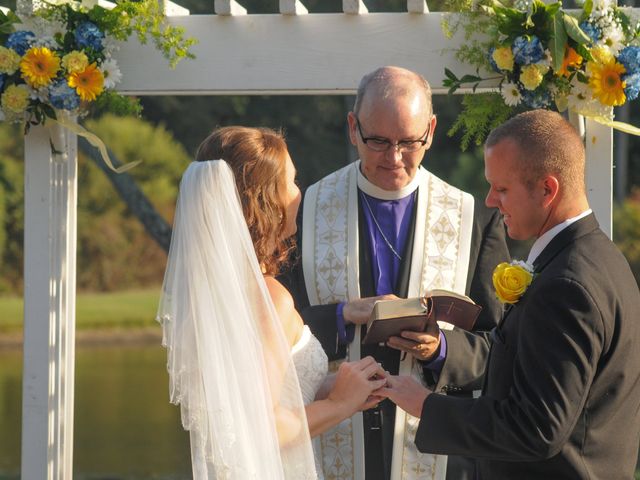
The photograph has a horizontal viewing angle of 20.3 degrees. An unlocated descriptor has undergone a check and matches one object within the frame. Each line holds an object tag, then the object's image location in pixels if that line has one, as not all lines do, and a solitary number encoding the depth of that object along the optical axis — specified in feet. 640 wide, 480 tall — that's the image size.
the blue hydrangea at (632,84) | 23.81
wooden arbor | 25.70
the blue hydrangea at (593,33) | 23.87
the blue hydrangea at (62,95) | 25.34
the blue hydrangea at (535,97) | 24.55
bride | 18.03
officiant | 23.38
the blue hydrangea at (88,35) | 25.21
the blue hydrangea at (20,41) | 25.25
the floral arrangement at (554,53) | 23.85
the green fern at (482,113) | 25.93
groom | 15.80
